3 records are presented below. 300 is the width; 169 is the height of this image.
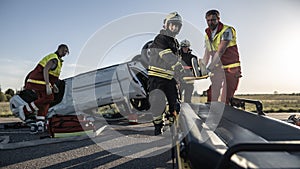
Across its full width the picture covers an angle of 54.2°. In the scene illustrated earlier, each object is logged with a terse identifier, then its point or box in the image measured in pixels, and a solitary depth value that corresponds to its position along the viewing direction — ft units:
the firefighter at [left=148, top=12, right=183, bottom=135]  14.15
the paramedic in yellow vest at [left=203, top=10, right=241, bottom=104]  14.79
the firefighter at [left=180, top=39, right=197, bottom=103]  20.85
